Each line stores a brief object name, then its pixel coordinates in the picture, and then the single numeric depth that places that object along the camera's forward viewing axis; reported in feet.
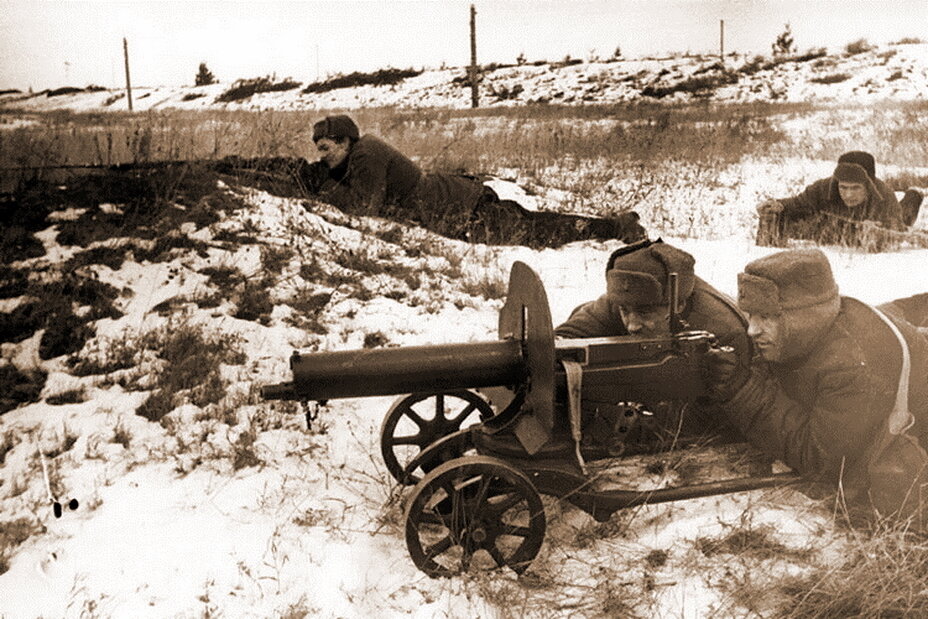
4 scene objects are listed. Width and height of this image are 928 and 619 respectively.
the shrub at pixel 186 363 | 14.79
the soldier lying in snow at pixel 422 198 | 24.34
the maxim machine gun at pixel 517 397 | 10.50
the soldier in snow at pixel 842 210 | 24.71
